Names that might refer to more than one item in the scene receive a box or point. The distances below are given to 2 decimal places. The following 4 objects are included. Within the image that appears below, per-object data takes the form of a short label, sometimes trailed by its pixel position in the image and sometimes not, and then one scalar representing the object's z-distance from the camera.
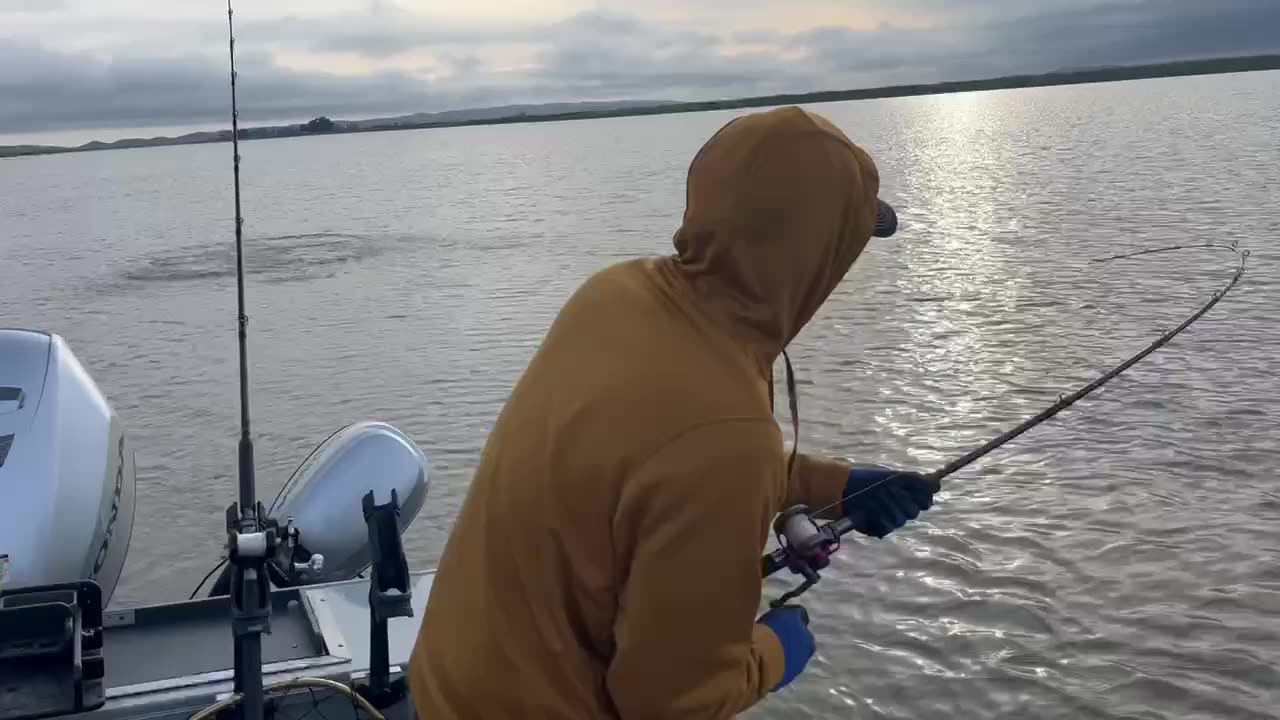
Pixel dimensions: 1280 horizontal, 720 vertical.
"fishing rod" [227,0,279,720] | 3.05
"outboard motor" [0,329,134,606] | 4.20
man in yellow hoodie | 1.61
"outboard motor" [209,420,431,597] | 4.77
